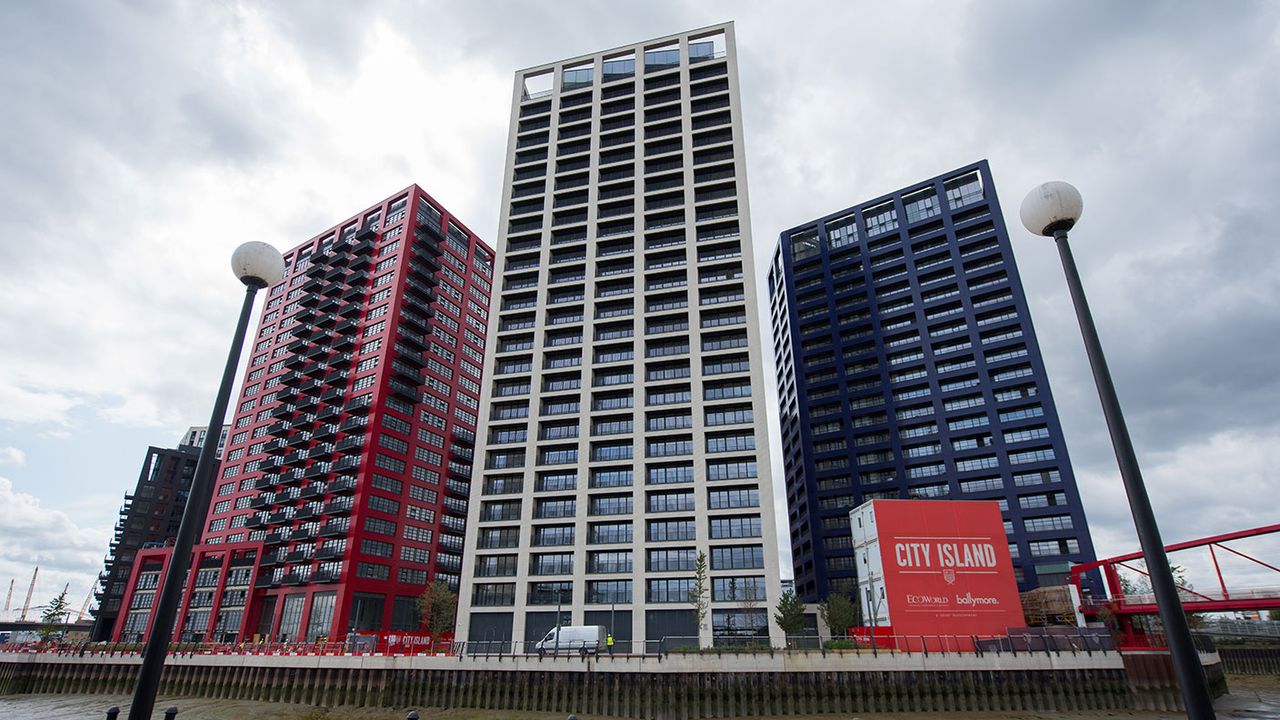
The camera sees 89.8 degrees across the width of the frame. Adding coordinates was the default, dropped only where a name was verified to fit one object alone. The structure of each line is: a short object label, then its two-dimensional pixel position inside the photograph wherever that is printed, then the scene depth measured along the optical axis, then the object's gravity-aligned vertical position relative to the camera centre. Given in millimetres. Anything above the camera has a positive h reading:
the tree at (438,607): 72500 +2562
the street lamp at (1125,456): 7414 +2143
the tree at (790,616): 53688 +1197
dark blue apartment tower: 86500 +35133
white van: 44406 -534
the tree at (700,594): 54031 +2979
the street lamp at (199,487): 8812 +2051
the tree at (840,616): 61531 +1424
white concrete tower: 62188 +26889
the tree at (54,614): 111462 +2962
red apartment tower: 77312 +23629
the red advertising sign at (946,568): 45719 +4262
